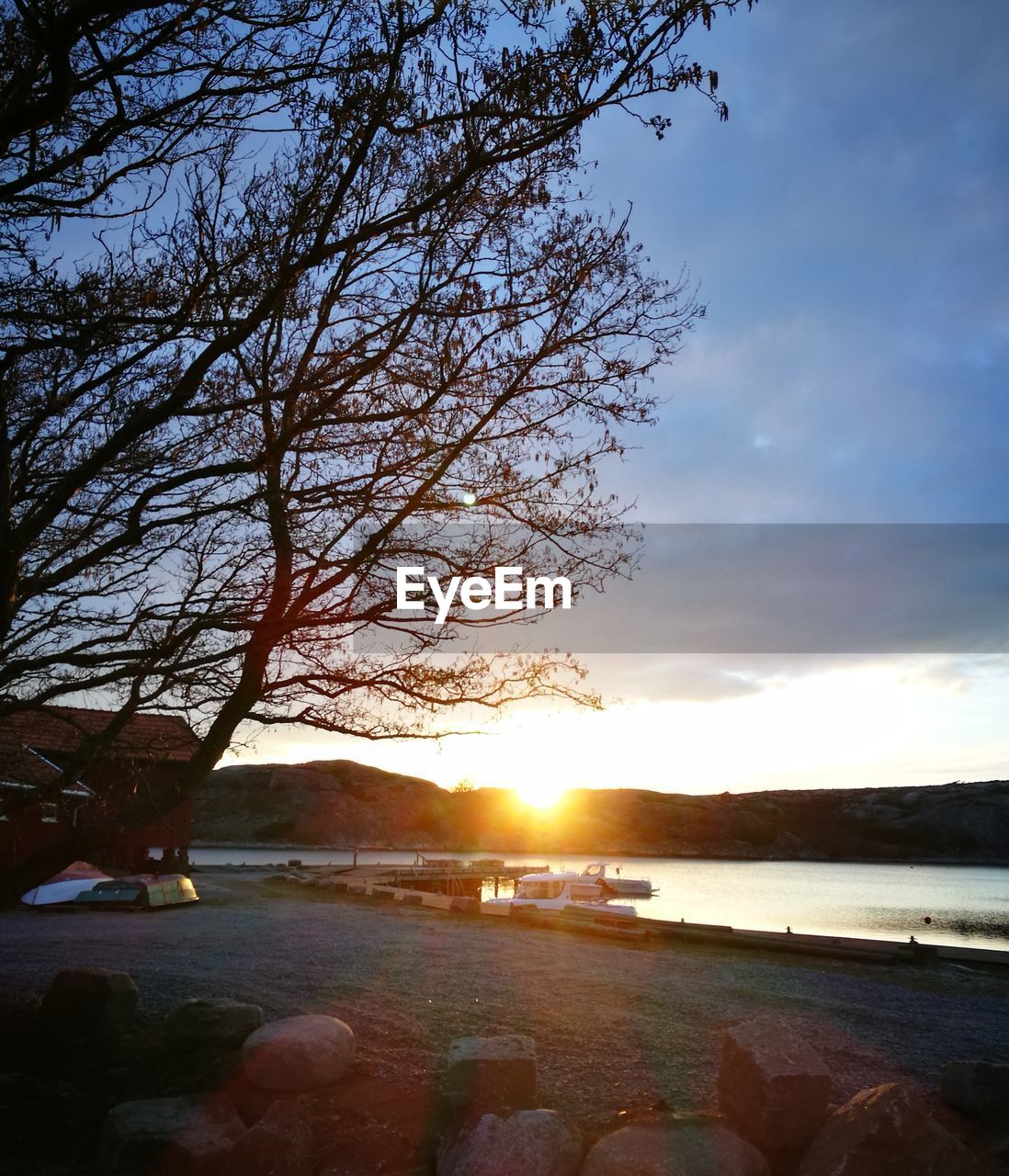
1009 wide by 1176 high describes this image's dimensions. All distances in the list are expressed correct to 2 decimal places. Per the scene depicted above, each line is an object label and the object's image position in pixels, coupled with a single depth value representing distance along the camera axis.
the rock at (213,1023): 8.39
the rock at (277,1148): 6.45
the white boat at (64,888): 23.22
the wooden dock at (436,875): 45.34
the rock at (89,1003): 9.16
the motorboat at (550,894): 47.78
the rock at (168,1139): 6.39
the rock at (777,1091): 5.99
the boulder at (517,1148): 5.88
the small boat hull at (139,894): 23.14
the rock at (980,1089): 6.24
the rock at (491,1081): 6.53
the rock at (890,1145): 5.27
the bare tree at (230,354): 6.31
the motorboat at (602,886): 58.00
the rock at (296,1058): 7.36
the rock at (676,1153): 5.65
